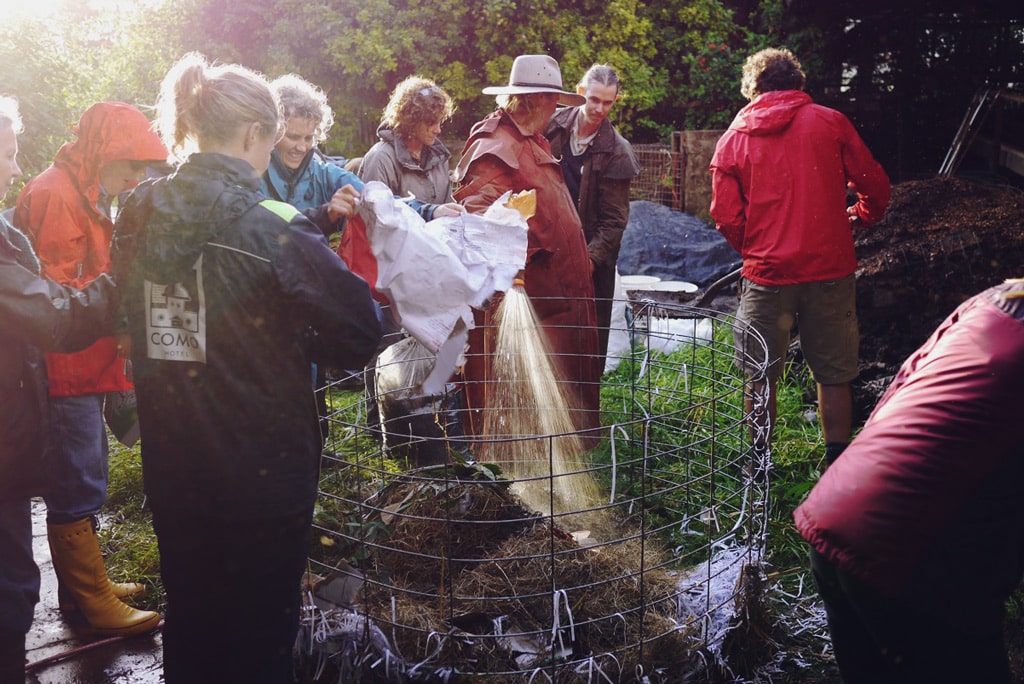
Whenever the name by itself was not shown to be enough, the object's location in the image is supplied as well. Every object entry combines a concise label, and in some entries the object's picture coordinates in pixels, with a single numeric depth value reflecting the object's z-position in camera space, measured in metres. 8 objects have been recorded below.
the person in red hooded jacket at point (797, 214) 4.09
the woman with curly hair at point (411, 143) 4.60
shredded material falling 3.89
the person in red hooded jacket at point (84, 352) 3.10
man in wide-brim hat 4.09
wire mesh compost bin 2.65
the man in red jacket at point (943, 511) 1.57
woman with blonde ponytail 2.00
